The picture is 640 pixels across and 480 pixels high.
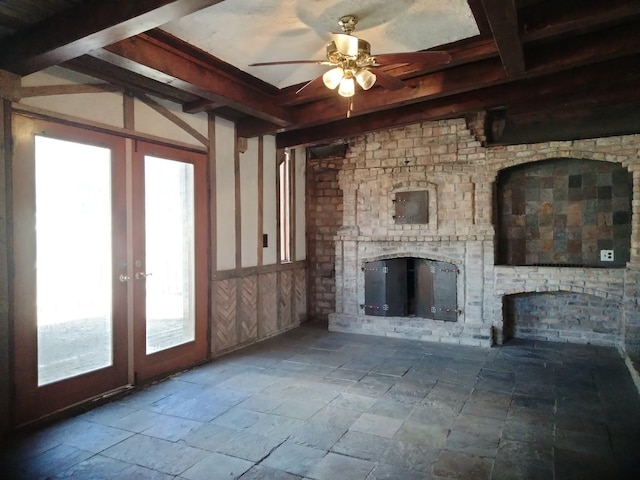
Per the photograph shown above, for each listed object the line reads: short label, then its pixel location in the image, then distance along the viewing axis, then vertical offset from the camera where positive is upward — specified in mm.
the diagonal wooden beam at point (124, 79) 3336 +1368
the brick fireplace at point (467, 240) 4983 -69
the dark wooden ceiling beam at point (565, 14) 2762 +1450
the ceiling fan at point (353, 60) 2875 +1213
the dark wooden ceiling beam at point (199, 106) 4250 +1312
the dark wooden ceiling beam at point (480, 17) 2827 +1546
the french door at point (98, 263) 3141 -211
